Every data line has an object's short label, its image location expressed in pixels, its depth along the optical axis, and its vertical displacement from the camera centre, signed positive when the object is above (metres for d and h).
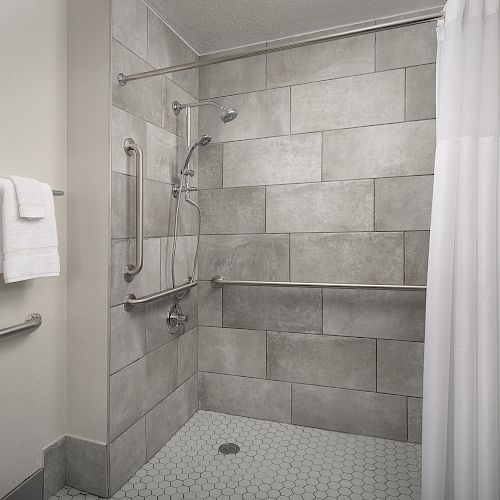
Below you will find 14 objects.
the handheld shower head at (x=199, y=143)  2.14 +0.53
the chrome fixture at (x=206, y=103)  1.98 +0.72
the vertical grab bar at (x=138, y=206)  1.77 +0.15
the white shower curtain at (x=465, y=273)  1.20 -0.10
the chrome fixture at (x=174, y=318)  2.17 -0.44
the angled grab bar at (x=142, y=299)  1.81 -0.28
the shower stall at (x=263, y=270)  1.79 -0.17
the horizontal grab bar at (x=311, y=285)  1.95 -0.24
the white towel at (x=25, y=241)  1.36 -0.01
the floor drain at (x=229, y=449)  2.04 -1.11
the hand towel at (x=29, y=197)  1.39 +0.15
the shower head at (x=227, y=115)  1.98 +0.63
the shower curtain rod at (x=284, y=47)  1.36 +0.76
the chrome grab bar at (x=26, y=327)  1.44 -0.34
